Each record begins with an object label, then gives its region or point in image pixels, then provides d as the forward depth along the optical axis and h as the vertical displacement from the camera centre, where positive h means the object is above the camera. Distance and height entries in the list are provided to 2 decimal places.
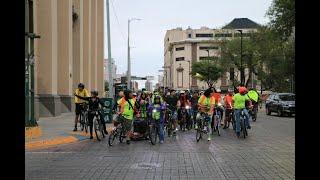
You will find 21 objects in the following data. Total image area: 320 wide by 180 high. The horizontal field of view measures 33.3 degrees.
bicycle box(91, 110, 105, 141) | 17.67 -1.12
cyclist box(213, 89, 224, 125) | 21.26 -0.67
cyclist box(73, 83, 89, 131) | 19.70 -0.31
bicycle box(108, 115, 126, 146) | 16.06 -1.26
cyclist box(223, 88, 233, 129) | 22.69 -0.72
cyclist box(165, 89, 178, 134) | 20.45 -0.41
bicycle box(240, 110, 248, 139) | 18.39 -1.15
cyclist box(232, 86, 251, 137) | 18.53 -0.49
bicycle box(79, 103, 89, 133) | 19.81 -0.99
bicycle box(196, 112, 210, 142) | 17.34 -1.06
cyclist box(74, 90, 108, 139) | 17.66 -0.47
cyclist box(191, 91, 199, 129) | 23.33 -0.61
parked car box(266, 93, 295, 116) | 34.66 -0.87
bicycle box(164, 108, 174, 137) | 19.18 -1.15
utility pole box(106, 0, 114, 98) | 29.53 +1.65
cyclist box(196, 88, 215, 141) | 17.53 -0.42
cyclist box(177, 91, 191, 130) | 22.11 -0.45
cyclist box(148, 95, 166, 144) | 16.80 -0.68
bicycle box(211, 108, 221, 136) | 20.14 -1.21
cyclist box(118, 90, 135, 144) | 16.30 -0.65
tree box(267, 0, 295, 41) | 36.56 +5.13
